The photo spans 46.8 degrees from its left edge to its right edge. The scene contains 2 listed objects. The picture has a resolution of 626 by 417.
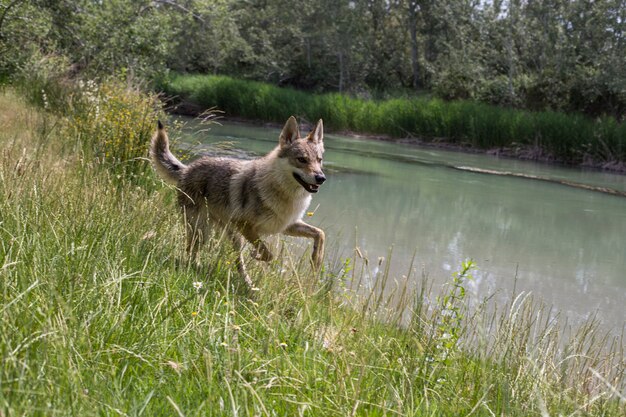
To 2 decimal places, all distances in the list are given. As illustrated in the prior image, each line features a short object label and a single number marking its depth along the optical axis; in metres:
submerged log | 17.34
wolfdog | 5.98
